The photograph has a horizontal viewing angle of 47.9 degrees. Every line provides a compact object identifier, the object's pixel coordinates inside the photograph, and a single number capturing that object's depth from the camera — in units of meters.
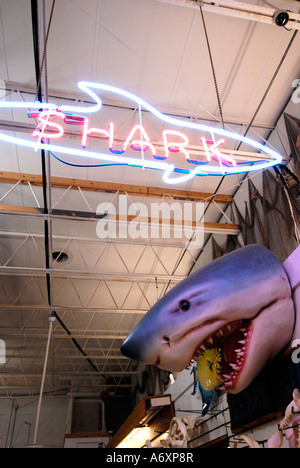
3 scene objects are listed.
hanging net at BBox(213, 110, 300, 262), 5.24
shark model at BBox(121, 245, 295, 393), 1.72
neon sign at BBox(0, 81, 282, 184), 4.20
